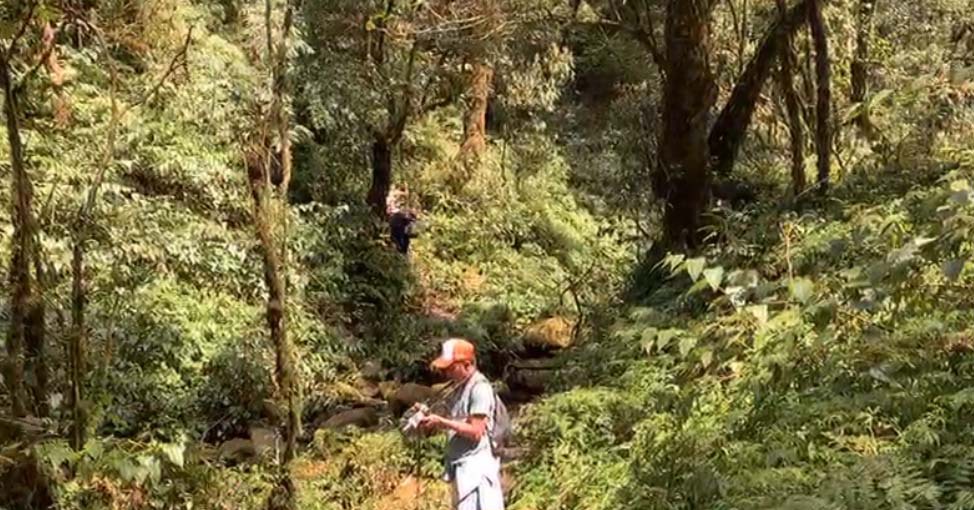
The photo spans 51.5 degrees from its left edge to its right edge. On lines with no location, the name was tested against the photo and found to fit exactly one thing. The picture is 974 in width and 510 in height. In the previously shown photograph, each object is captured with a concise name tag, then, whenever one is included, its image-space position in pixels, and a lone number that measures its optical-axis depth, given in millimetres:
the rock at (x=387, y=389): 10352
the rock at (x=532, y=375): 9847
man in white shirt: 4977
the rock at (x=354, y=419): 9195
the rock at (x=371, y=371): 11078
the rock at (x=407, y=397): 9664
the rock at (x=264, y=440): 8266
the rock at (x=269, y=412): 6573
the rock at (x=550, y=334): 11586
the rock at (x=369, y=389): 10641
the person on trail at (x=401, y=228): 14180
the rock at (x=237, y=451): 8406
